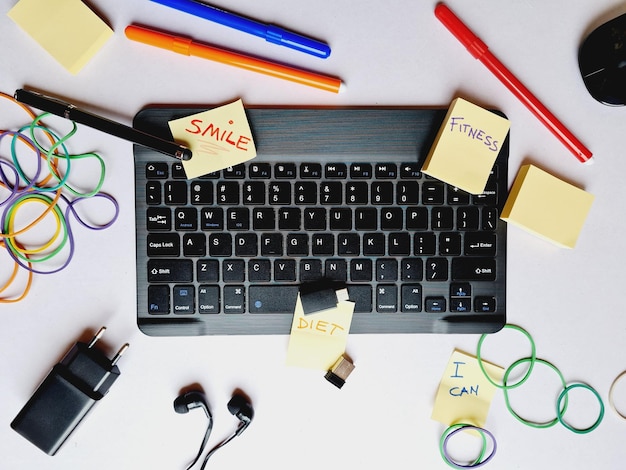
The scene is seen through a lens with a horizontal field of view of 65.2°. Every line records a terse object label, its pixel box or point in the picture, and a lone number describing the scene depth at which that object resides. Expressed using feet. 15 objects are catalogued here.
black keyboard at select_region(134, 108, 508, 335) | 2.02
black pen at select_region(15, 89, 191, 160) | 1.91
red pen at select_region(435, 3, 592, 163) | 2.02
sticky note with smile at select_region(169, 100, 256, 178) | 2.00
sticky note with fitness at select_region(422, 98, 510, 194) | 2.02
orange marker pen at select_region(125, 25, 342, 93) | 1.98
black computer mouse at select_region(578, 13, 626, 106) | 1.88
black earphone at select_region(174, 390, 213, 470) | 2.07
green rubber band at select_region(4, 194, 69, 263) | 2.05
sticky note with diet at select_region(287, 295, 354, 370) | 2.09
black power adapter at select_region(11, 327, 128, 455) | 2.02
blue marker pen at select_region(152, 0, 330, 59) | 1.99
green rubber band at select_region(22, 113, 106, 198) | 2.02
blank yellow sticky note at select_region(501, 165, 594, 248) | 2.06
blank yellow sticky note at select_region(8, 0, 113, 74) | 1.97
